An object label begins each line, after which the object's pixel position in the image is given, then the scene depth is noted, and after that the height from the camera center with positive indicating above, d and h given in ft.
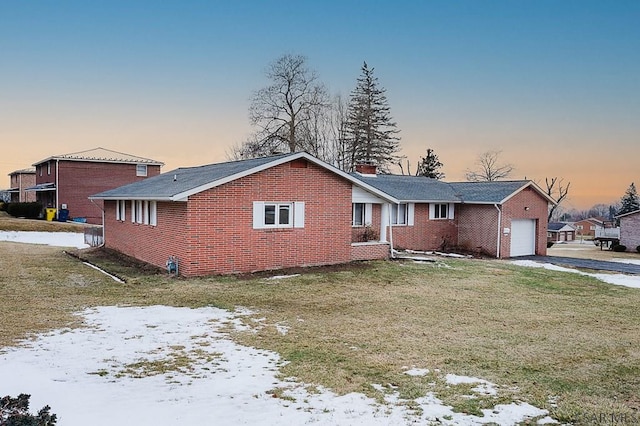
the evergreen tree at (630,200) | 277.48 +7.40
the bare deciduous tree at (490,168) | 233.35 +21.22
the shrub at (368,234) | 73.82 -3.19
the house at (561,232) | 262.67 -10.11
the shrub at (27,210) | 132.98 +0.41
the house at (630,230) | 143.84 -4.89
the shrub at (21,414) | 15.37 -6.64
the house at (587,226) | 365.32 -9.63
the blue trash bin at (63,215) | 130.62 -0.88
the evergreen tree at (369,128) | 180.96 +31.72
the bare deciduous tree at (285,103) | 160.86 +35.33
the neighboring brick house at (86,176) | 133.18 +9.90
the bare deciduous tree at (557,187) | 236.84 +12.39
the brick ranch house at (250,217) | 51.90 -0.56
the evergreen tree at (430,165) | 206.18 +19.69
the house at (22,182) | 191.11 +12.07
